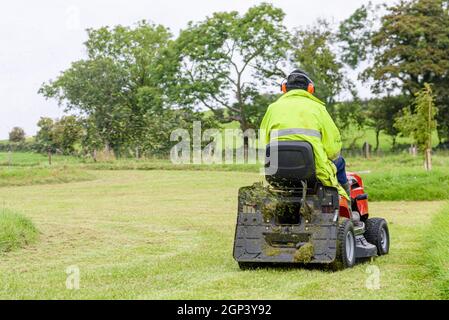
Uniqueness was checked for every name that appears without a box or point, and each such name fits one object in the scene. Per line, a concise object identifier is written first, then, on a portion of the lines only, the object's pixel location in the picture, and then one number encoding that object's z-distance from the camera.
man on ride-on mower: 9.42
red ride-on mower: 9.33
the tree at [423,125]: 31.39
